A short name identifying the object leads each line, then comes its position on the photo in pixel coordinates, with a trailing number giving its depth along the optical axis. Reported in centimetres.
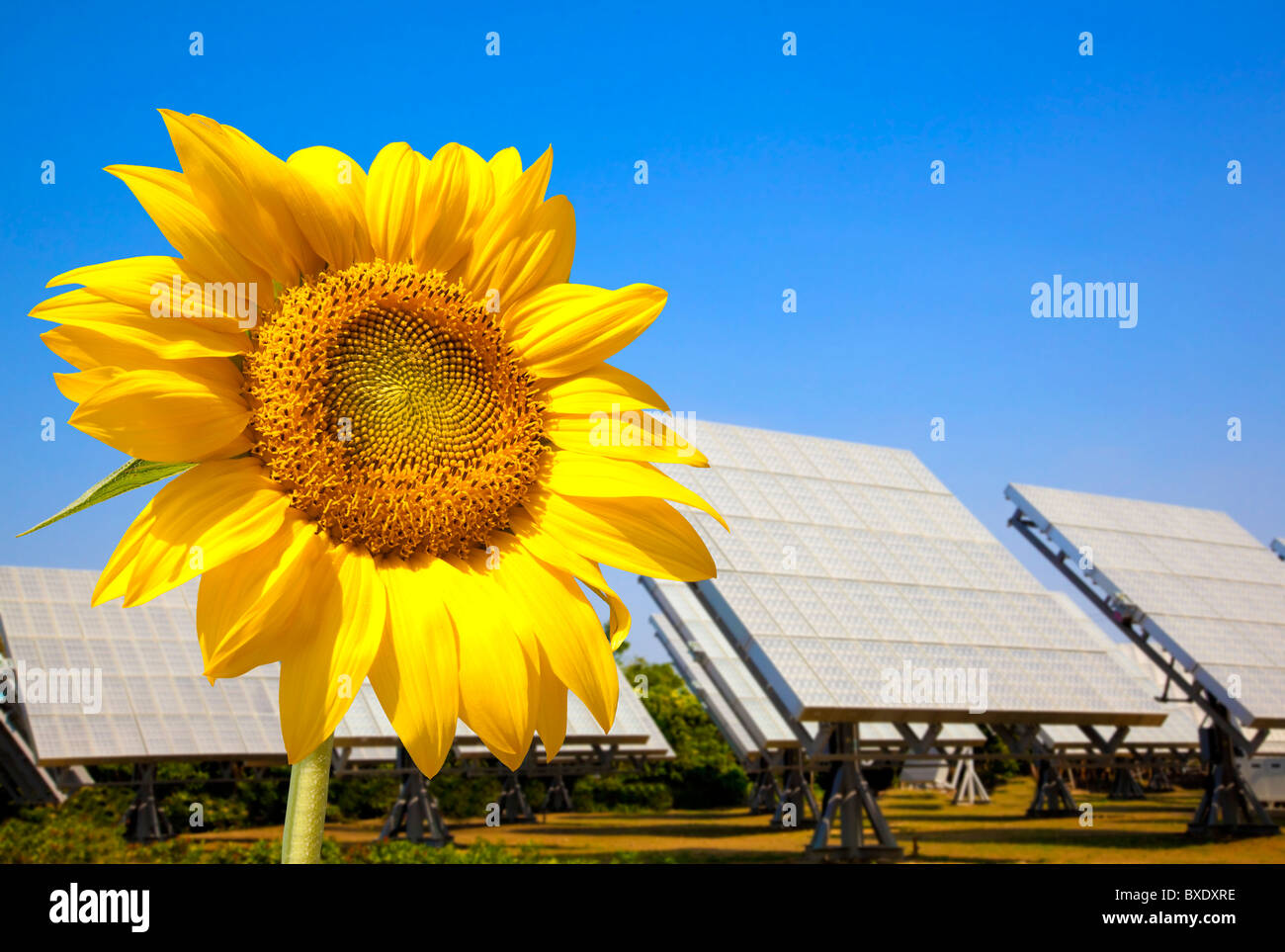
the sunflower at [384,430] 89
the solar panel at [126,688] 1566
